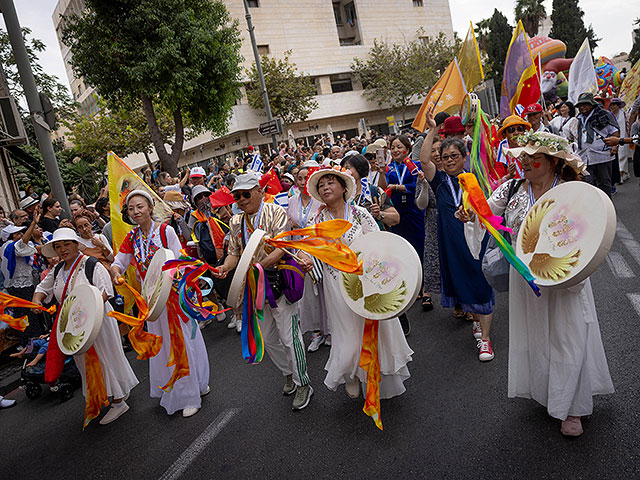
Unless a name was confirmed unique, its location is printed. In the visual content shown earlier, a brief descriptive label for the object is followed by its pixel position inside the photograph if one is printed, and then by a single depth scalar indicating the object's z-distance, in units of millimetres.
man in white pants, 3416
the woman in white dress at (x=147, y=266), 3932
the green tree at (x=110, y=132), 27938
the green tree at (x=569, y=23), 43750
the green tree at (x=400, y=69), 37031
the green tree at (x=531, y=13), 48281
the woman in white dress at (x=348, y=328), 3232
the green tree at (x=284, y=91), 32156
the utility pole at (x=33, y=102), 6496
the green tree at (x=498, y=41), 44125
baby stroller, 4945
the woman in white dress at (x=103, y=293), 3900
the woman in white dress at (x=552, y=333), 2494
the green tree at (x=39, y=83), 18516
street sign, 12695
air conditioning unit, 12117
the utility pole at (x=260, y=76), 15002
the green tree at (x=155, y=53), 14125
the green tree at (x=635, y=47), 43719
